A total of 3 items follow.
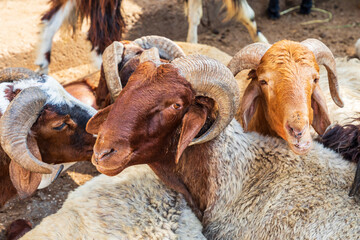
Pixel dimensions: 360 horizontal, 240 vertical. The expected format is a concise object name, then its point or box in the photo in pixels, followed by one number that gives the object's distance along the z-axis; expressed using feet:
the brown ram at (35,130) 10.00
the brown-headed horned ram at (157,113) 9.06
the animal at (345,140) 11.60
